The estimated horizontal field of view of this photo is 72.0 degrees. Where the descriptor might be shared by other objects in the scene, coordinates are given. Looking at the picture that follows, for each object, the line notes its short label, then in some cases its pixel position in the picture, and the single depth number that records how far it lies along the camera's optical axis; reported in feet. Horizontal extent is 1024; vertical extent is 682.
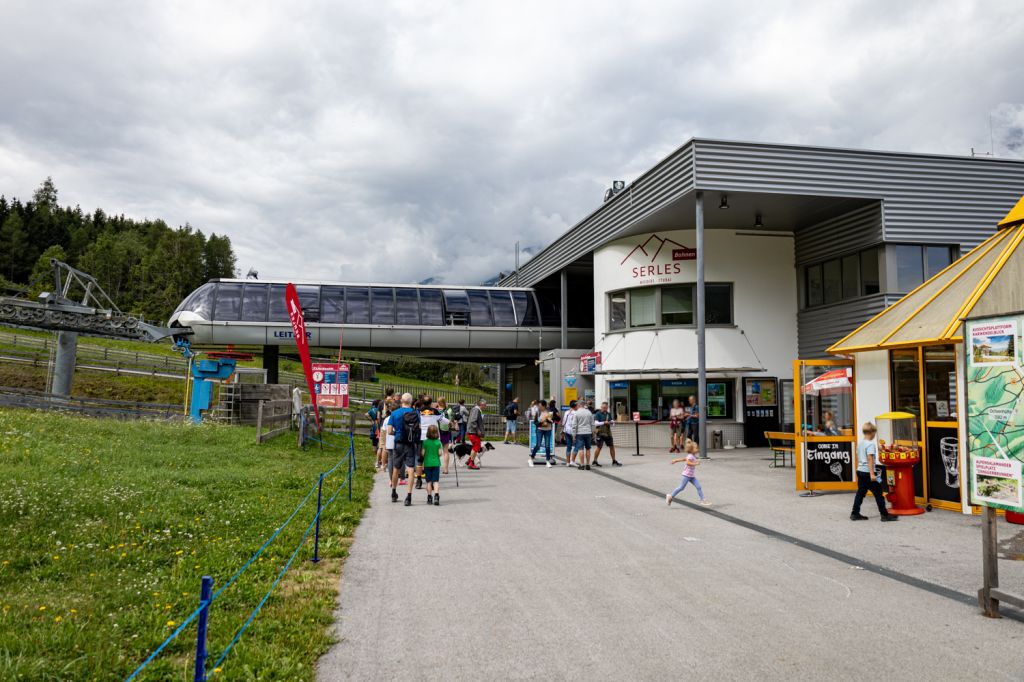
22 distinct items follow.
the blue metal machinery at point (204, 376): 79.46
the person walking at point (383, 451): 49.86
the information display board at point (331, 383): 74.74
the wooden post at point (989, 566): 18.83
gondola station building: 66.49
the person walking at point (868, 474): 32.94
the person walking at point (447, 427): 49.14
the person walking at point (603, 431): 59.41
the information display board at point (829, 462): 43.11
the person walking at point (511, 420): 86.43
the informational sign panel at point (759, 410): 78.38
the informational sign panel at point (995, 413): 19.20
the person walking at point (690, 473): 37.73
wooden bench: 55.50
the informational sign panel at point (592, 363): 85.71
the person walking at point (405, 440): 37.40
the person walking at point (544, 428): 58.59
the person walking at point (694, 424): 69.30
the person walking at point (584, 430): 56.24
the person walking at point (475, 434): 56.39
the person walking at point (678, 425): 73.26
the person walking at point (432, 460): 37.37
